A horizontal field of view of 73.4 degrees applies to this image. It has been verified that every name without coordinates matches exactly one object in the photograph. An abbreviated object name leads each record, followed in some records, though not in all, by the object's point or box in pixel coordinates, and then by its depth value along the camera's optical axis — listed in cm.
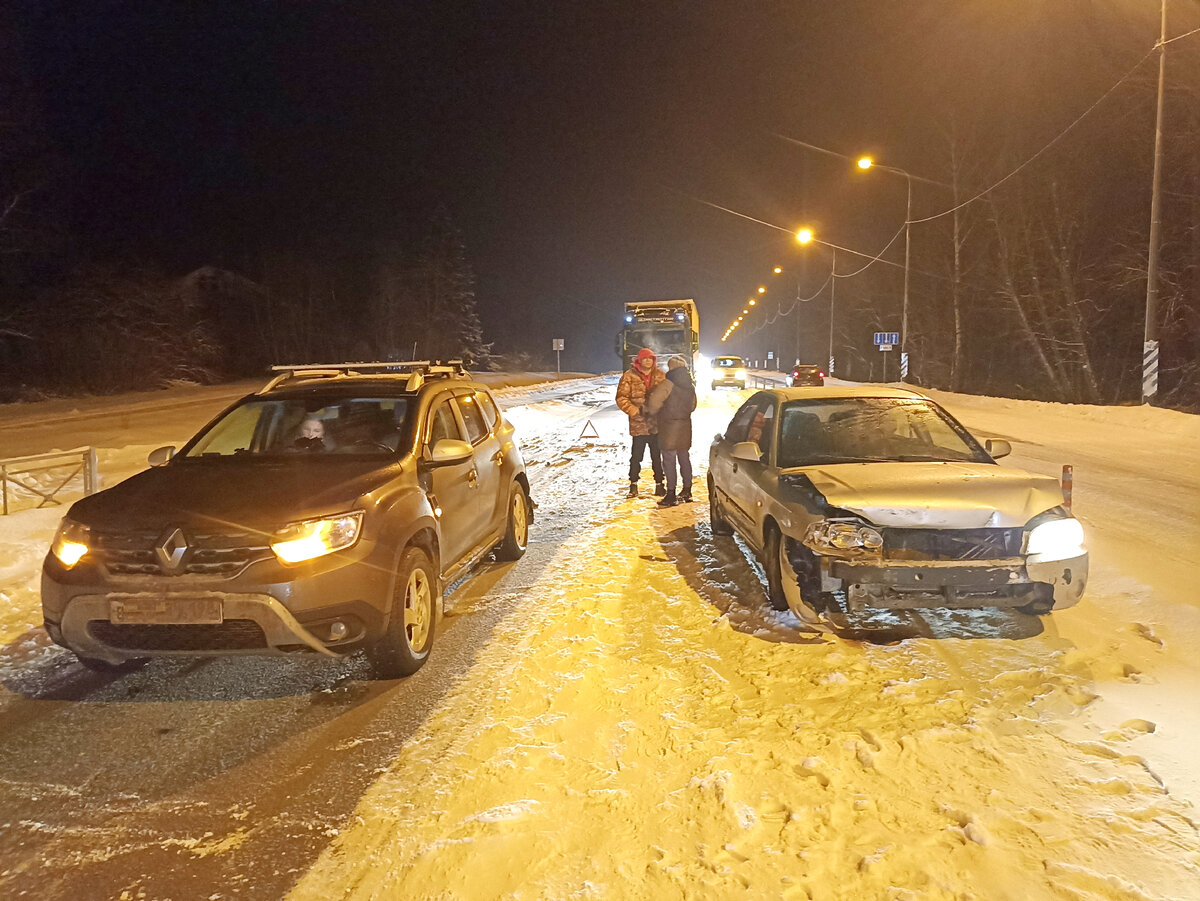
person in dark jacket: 978
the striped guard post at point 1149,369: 1912
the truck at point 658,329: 3049
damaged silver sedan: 471
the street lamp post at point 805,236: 3427
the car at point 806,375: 3725
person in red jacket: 1040
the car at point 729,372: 4081
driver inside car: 555
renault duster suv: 407
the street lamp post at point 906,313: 3264
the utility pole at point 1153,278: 1859
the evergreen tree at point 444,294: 6775
